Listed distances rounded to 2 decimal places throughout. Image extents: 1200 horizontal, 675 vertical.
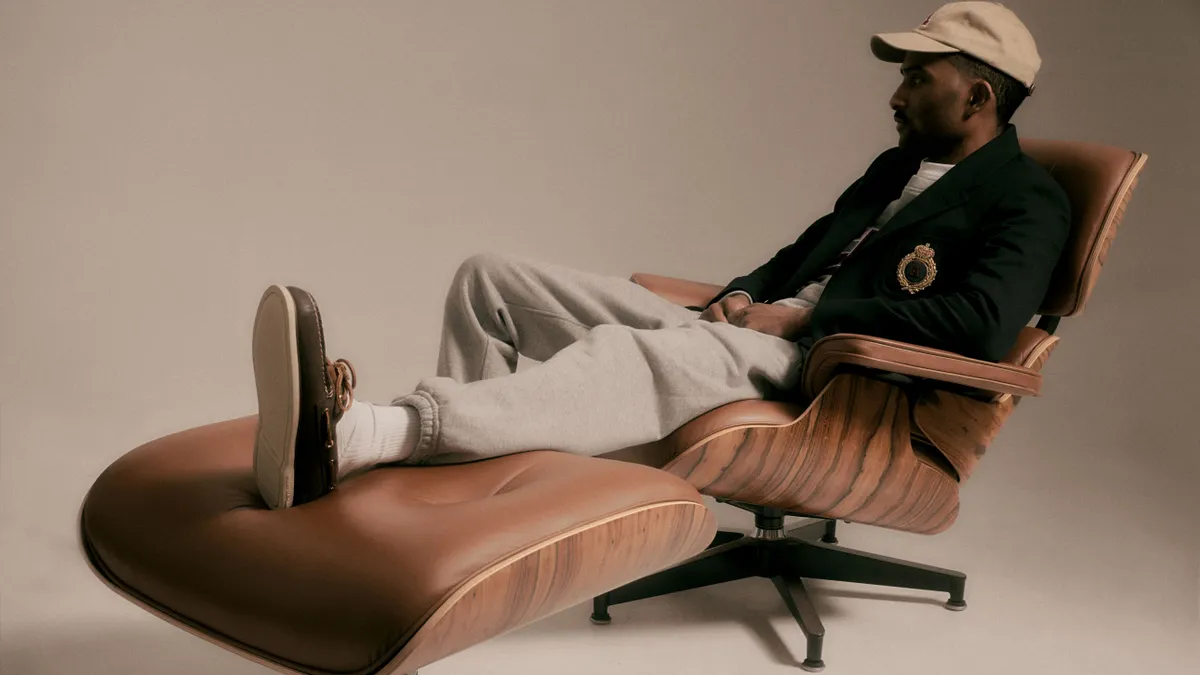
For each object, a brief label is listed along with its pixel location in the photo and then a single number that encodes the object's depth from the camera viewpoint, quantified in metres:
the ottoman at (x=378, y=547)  1.21
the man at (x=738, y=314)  1.43
